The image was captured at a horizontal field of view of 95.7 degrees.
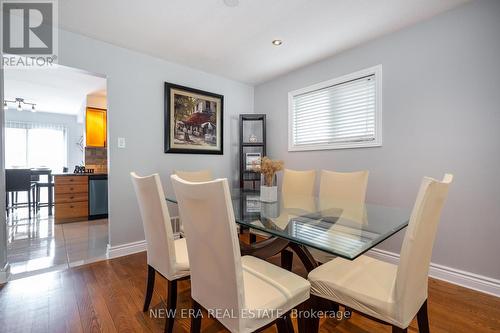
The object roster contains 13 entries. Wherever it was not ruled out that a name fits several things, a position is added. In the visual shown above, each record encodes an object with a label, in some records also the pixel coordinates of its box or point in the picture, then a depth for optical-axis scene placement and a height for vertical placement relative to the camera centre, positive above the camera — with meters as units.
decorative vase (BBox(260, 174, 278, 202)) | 2.02 -0.25
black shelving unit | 3.50 +0.33
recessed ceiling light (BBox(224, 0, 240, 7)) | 1.85 +1.33
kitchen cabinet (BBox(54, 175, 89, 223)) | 3.91 -0.61
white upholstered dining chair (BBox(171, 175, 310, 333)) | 0.87 -0.49
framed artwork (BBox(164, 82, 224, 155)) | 2.98 +0.61
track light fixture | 4.74 +1.34
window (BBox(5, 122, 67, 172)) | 6.08 +0.50
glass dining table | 1.06 -0.36
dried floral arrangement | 1.96 -0.03
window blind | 2.54 +0.64
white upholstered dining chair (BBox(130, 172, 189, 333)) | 1.30 -0.44
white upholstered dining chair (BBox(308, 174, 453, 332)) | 0.92 -0.58
